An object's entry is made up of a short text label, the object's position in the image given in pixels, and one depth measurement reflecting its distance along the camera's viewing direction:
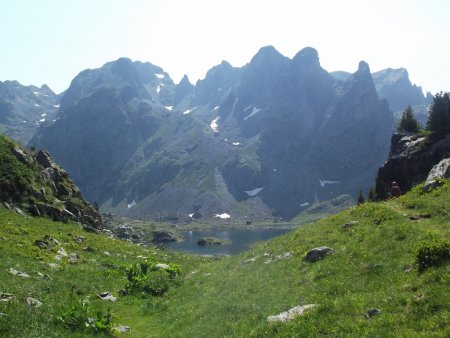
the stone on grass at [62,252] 33.14
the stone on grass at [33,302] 17.84
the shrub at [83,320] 16.27
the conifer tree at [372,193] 86.03
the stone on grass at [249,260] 31.19
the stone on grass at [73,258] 32.81
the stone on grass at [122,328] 19.34
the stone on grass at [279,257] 27.28
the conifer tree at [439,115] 77.69
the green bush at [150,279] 28.42
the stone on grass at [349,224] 28.64
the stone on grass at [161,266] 34.88
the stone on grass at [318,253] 23.69
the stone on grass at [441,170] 37.84
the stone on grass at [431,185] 32.25
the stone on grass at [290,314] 16.58
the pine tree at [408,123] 95.19
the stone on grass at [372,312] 14.55
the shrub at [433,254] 16.78
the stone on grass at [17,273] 23.82
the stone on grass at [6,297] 17.27
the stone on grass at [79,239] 40.20
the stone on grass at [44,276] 25.52
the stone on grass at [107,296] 25.24
